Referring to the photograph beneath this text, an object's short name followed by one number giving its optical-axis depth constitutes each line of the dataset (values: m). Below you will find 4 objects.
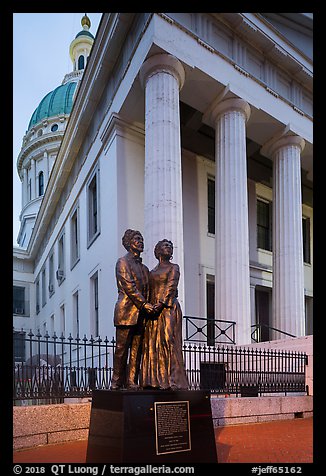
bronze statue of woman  6.18
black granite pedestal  5.35
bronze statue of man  6.21
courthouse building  14.16
